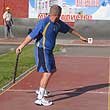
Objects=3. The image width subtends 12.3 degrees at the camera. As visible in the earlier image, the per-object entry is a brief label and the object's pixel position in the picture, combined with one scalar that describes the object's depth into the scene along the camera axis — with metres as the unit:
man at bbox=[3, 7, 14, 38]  31.03
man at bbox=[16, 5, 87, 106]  9.98
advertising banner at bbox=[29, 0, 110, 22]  33.53
